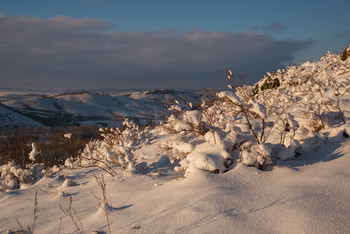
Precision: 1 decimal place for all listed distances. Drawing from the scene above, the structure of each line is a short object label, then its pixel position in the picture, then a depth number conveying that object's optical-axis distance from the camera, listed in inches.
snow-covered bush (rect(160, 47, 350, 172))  92.8
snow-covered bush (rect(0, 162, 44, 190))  153.6
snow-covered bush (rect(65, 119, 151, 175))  143.9
